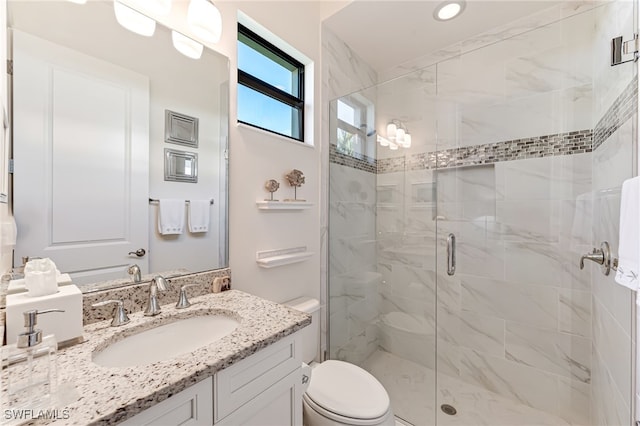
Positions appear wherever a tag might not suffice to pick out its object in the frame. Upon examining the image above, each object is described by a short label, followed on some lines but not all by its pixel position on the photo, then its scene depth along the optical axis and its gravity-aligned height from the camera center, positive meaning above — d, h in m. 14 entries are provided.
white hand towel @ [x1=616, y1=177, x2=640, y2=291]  0.81 -0.07
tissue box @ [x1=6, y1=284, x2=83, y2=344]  0.67 -0.28
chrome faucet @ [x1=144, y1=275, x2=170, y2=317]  0.98 -0.32
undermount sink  0.81 -0.46
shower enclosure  1.54 -0.10
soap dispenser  0.52 -0.36
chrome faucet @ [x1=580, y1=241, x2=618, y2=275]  1.14 -0.20
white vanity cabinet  0.62 -0.51
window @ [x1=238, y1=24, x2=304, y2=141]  1.51 +0.79
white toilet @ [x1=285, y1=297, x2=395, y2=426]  1.11 -0.87
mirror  0.83 +0.26
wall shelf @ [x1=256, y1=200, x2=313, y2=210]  1.44 +0.04
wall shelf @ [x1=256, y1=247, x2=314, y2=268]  1.45 -0.27
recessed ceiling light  1.64 +1.32
